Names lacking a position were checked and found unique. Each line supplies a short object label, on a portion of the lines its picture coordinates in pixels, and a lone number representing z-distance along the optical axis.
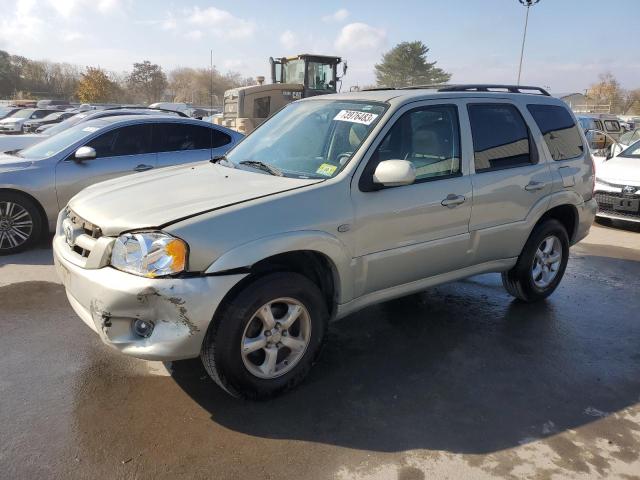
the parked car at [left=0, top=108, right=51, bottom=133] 21.17
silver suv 2.75
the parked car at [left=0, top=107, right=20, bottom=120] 25.73
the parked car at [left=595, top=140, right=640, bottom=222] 7.74
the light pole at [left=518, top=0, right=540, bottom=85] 27.42
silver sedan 6.02
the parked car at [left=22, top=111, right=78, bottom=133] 20.77
